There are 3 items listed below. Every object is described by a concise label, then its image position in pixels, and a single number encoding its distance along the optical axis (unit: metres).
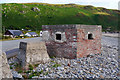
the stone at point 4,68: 4.07
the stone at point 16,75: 7.42
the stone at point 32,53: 8.45
